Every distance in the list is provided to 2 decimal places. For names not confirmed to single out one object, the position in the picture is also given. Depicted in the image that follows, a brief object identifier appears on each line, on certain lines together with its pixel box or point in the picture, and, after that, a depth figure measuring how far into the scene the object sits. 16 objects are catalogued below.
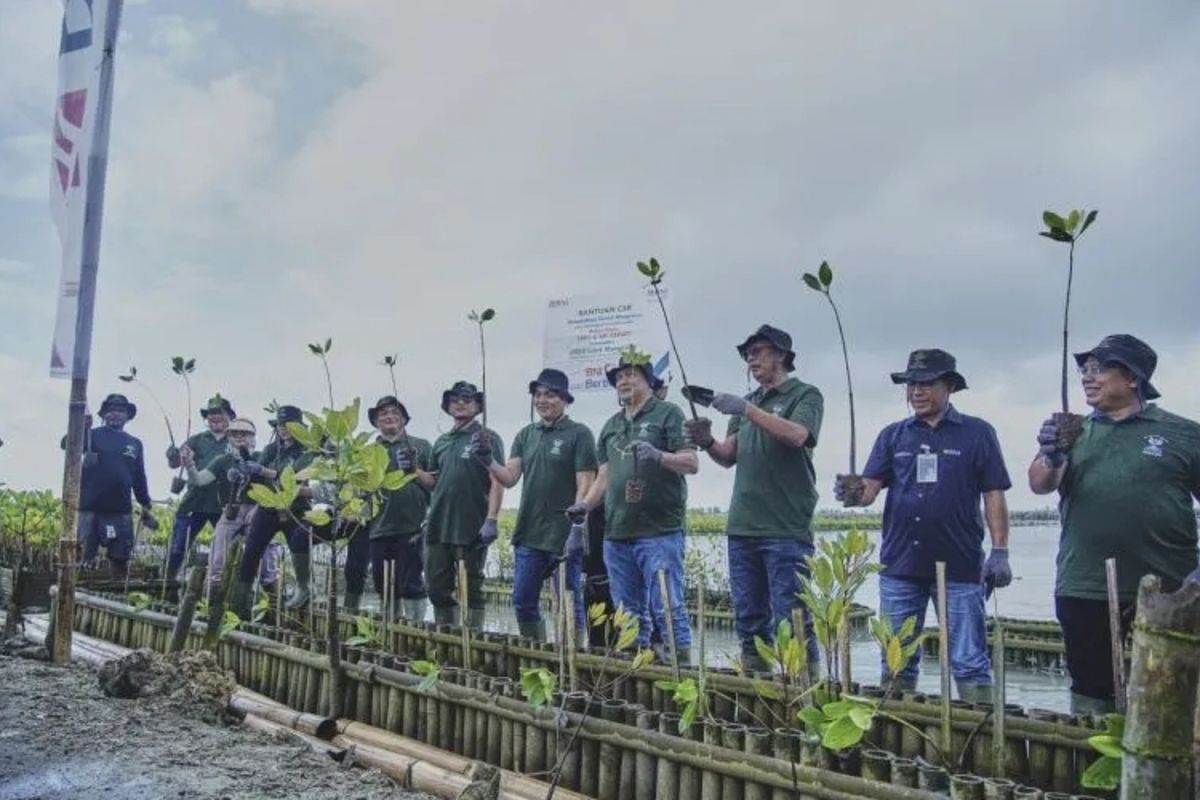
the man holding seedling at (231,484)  8.22
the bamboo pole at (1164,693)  2.15
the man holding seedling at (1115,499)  3.92
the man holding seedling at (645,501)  5.67
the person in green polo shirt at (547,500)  6.38
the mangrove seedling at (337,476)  4.77
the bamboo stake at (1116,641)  3.28
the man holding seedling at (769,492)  5.12
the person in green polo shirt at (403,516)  7.38
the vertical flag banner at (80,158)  6.69
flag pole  6.44
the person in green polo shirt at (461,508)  6.89
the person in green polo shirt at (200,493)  9.12
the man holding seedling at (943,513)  4.59
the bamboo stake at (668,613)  4.27
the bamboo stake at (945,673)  3.37
